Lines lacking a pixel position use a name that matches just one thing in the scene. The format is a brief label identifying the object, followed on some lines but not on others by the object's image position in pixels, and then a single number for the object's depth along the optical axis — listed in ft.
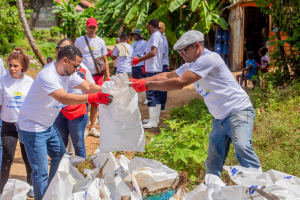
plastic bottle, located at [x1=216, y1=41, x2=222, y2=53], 38.04
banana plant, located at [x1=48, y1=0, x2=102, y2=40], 52.17
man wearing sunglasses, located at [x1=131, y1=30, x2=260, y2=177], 8.80
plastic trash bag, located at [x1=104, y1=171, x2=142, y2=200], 8.39
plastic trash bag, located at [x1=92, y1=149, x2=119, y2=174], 10.37
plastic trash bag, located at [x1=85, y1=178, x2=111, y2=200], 7.96
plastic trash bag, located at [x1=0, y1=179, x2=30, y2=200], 8.96
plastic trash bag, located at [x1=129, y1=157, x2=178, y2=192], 8.75
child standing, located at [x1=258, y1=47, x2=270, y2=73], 25.25
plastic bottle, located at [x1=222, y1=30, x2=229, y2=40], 38.47
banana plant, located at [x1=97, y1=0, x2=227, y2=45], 30.42
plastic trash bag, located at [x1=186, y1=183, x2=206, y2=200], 7.47
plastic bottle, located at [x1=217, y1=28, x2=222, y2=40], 38.08
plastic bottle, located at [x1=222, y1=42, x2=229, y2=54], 38.68
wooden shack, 37.35
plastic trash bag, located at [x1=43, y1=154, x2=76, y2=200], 8.46
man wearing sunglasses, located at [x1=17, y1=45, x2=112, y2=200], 9.20
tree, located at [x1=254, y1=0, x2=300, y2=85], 19.94
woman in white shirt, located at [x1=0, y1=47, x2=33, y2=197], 11.12
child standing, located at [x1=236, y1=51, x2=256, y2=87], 26.05
